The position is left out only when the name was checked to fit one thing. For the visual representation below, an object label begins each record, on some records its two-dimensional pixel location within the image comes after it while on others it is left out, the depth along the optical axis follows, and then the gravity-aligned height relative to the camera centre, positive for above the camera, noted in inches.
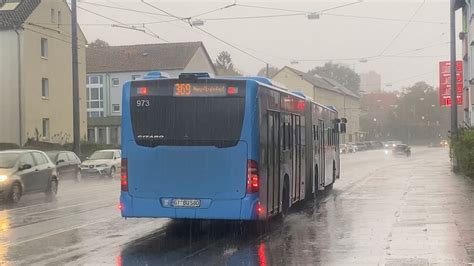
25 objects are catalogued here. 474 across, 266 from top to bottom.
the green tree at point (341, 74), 5398.6 +487.7
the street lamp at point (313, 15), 1267.2 +221.2
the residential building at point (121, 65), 2719.0 +290.4
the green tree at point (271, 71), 3981.3 +388.2
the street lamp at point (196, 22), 1119.0 +186.3
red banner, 1657.2 +122.6
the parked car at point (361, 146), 3811.5 -64.2
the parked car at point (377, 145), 4355.3 -66.3
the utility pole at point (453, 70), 1261.1 +118.1
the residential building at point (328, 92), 3737.7 +247.9
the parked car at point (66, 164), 1083.3 -41.2
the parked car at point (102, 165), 1263.5 -50.1
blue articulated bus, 431.8 -7.3
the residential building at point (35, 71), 1811.0 +185.2
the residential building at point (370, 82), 6048.2 +469.0
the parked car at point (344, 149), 3353.8 -68.6
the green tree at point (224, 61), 4909.0 +554.8
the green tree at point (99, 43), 3904.5 +549.3
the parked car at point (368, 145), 4069.9 -63.1
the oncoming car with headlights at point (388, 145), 3297.5 -52.7
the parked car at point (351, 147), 3532.0 -65.1
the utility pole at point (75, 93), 1234.0 +82.2
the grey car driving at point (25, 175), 726.5 -39.9
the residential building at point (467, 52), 1396.4 +188.9
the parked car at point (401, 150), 2666.1 -61.2
